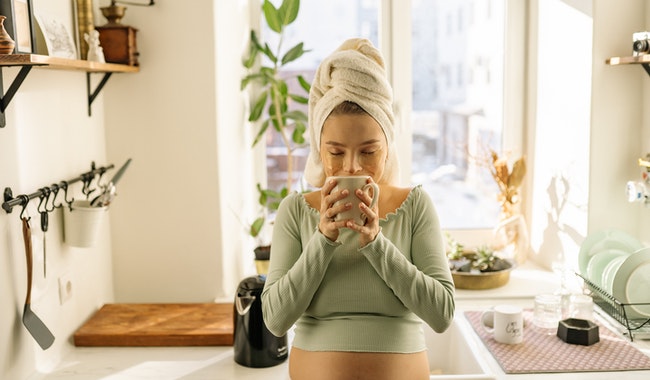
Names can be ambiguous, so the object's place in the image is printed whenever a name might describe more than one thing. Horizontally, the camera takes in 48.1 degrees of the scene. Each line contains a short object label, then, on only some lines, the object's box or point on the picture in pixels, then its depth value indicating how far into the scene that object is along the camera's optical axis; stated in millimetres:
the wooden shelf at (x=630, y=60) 2004
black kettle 1857
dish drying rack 1965
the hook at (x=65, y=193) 1805
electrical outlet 1887
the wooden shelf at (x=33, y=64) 1349
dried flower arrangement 2639
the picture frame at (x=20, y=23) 1449
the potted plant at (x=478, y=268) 2391
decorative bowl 2383
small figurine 1978
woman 1281
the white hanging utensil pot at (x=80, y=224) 1856
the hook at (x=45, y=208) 1704
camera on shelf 2020
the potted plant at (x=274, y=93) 2504
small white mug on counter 1925
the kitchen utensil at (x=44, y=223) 1705
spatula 1627
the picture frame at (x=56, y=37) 1722
